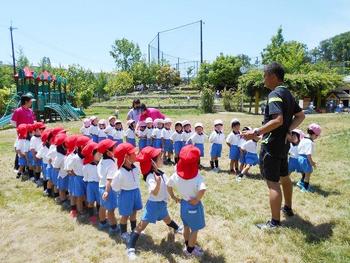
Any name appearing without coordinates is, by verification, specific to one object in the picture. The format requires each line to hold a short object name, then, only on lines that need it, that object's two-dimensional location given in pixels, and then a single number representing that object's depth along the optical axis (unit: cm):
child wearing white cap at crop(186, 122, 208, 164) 902
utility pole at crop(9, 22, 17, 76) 3428
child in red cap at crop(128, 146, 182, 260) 435
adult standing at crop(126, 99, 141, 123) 1011
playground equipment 2081
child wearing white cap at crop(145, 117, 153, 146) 993
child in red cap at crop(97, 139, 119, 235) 499
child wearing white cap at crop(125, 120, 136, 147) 1028
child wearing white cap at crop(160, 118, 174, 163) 979
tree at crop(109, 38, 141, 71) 6084
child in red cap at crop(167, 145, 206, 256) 416
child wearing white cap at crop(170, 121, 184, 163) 945
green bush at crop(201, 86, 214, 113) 2356
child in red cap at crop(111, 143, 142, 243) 462
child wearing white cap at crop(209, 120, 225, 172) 884
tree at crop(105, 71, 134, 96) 4519
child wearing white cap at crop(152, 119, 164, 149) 983
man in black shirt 467
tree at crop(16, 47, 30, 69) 5318
